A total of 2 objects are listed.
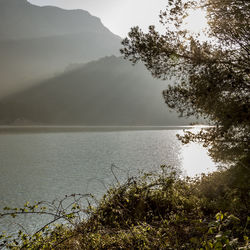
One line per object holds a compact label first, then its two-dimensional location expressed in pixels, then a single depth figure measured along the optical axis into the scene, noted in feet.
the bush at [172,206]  15.44
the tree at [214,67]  30.99
